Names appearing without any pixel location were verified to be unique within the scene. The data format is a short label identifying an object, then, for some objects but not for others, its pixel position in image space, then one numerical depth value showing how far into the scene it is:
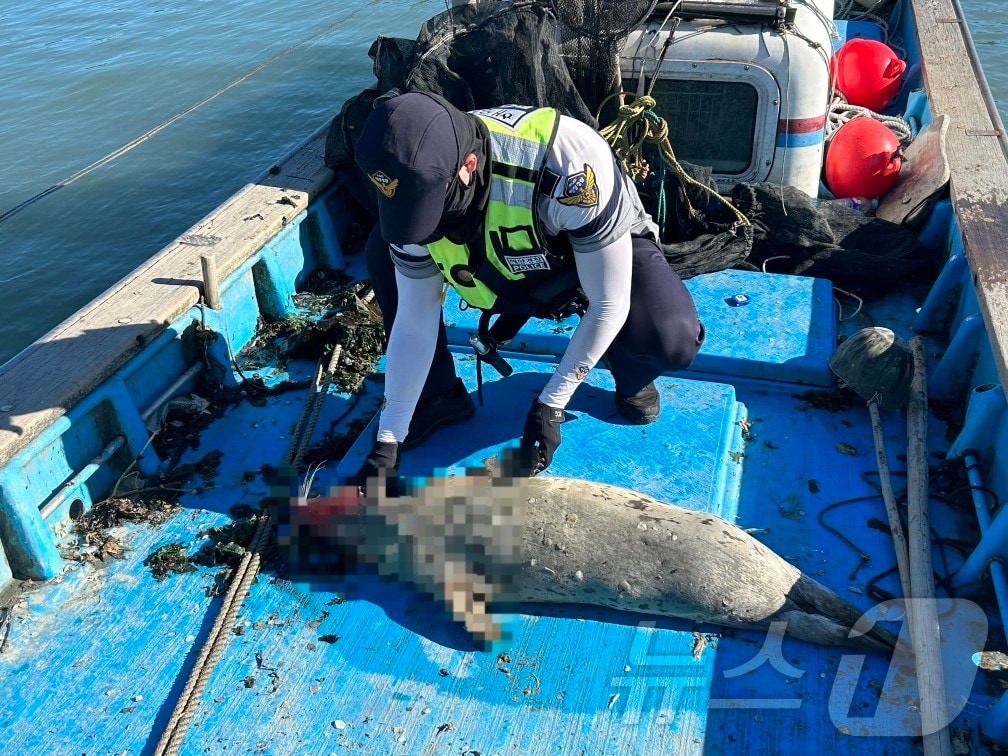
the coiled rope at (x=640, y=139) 4.35
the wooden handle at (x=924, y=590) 2.48
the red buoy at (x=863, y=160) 5.07
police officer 2.56
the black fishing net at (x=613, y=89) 4.38
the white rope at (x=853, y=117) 5.52
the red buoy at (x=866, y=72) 6.43
